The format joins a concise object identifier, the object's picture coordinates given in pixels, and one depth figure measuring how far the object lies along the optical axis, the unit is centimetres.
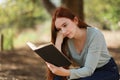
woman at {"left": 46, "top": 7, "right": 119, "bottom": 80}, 432
